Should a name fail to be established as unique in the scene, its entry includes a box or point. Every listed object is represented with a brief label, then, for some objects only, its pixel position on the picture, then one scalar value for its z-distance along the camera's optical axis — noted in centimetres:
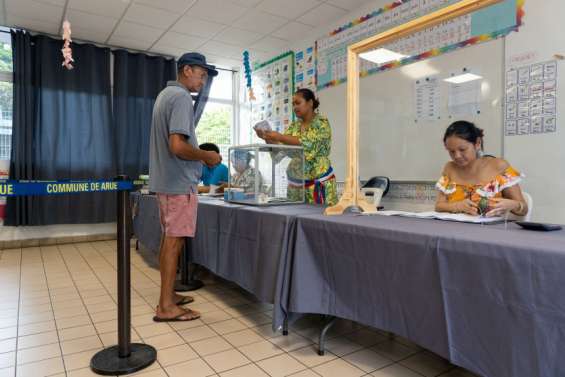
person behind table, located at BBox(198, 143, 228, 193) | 363
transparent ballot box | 225
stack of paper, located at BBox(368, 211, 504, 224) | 142
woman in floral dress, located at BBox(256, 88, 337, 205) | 245
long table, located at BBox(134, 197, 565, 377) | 95
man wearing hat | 199
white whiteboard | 275
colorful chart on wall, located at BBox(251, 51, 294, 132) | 484
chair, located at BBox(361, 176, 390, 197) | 335
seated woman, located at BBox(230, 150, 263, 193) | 228
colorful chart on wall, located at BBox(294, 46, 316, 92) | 443
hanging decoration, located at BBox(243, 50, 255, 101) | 350
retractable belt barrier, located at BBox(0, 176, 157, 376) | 155
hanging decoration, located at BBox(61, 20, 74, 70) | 337
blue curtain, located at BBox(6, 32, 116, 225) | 430
